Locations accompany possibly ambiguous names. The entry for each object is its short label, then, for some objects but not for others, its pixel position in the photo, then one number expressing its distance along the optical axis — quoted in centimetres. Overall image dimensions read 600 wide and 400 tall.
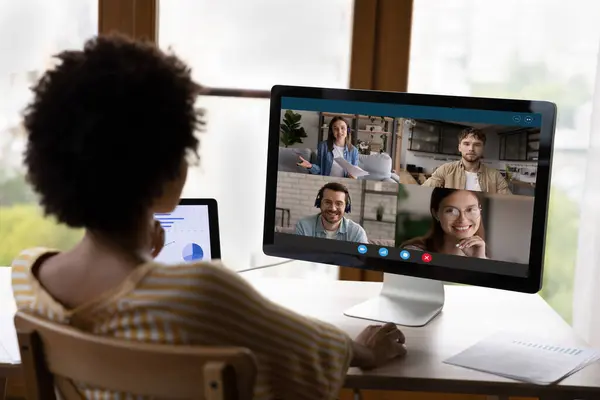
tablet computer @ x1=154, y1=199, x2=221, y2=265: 206
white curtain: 248
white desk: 151
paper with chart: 155
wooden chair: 108
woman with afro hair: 115
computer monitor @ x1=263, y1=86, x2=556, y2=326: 175
